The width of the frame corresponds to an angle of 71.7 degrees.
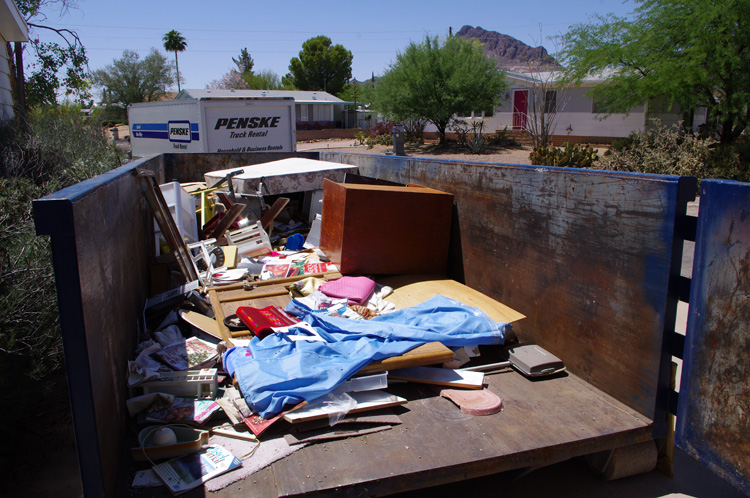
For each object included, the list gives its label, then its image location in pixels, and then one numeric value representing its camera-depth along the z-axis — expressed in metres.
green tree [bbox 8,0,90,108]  14.87
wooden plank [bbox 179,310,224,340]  3.37
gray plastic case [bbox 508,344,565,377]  2.95
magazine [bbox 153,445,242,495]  2.06
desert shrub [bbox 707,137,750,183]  11.75
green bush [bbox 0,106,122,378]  3.33
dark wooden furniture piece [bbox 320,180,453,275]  4.32
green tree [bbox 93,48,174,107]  47.38
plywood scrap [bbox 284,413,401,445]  2.35
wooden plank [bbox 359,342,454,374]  2.73
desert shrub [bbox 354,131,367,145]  30.01
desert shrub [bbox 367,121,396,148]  27.92
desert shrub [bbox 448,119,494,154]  22.05
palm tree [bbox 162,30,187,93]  66.38
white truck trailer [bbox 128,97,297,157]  11.53
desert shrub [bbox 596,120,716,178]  11.62
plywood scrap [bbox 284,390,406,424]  2.39
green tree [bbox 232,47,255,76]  75.88
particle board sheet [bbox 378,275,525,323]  3.39
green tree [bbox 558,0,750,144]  12.70
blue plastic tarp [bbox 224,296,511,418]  2.53
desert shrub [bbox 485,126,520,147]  24.00
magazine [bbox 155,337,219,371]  2.91
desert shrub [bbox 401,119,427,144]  27.39
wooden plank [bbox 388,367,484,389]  2.86
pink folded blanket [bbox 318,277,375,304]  3.94
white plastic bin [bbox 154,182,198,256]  5.16
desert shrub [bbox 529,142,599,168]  12.32
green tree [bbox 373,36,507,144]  23.22
